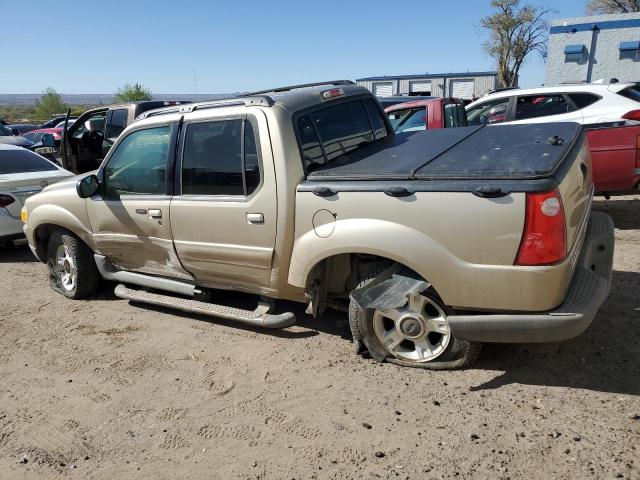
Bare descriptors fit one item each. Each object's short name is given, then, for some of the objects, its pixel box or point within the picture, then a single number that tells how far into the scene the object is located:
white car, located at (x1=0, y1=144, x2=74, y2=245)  6.98
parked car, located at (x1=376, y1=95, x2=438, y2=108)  13.28
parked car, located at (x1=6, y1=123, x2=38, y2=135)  23.84
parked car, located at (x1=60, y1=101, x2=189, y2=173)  8.35
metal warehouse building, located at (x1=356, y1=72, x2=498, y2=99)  38.28
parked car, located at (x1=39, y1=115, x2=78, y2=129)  24.52
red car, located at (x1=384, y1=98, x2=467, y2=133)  8.00
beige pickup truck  2.91
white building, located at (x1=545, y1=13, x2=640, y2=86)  28.30
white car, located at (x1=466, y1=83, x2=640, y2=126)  6.86
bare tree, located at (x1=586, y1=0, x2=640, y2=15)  42.53
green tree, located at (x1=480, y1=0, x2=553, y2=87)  42.81
